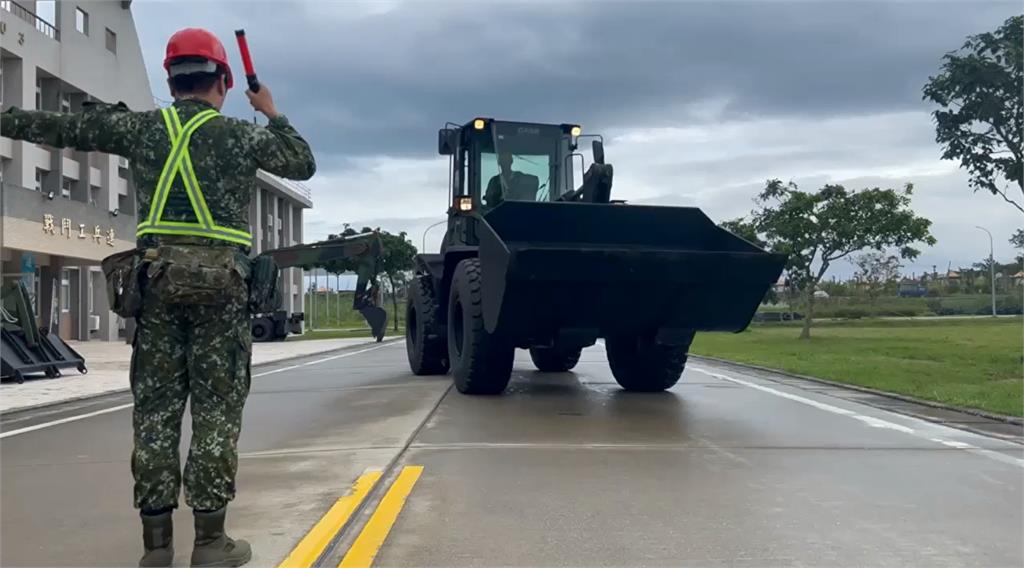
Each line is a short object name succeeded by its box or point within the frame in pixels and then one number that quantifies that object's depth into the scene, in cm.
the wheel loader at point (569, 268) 839
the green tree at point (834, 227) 3134
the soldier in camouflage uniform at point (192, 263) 365
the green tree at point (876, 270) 5412
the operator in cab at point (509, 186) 1158
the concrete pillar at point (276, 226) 6328
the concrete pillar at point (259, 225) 5800
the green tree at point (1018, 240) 5962
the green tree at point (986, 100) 1694
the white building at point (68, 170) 2514
